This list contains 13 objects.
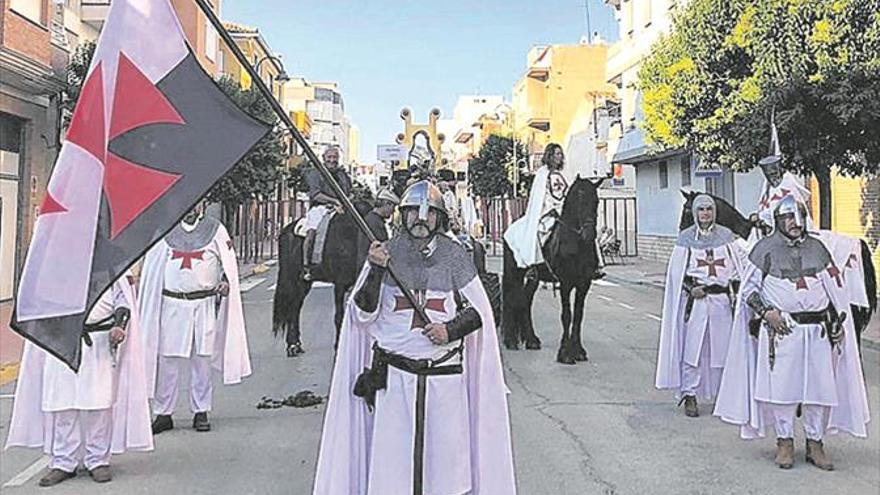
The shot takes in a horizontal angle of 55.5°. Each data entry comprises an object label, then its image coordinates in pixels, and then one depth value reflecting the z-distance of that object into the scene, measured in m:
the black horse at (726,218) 8.47
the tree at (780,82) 12.88
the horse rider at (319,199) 10.68
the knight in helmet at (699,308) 7.75
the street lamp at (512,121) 48.28
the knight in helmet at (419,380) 4.32
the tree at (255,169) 26.08
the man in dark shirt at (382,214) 9.66
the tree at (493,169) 56.38
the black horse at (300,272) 10.62
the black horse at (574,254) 10.55
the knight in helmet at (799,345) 6.06
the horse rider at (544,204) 11.33
